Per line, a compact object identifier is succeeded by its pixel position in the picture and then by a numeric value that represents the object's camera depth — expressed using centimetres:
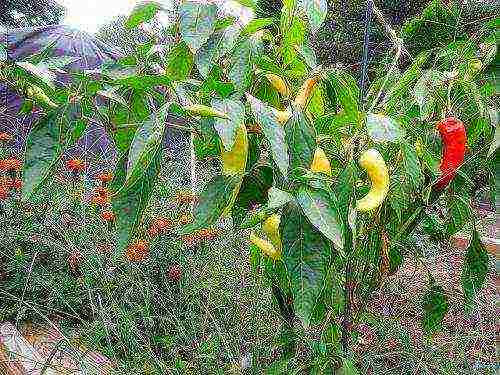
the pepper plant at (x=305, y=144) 55
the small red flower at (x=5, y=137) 236
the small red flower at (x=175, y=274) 212
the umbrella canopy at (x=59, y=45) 501
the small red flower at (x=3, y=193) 217
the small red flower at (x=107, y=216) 203
